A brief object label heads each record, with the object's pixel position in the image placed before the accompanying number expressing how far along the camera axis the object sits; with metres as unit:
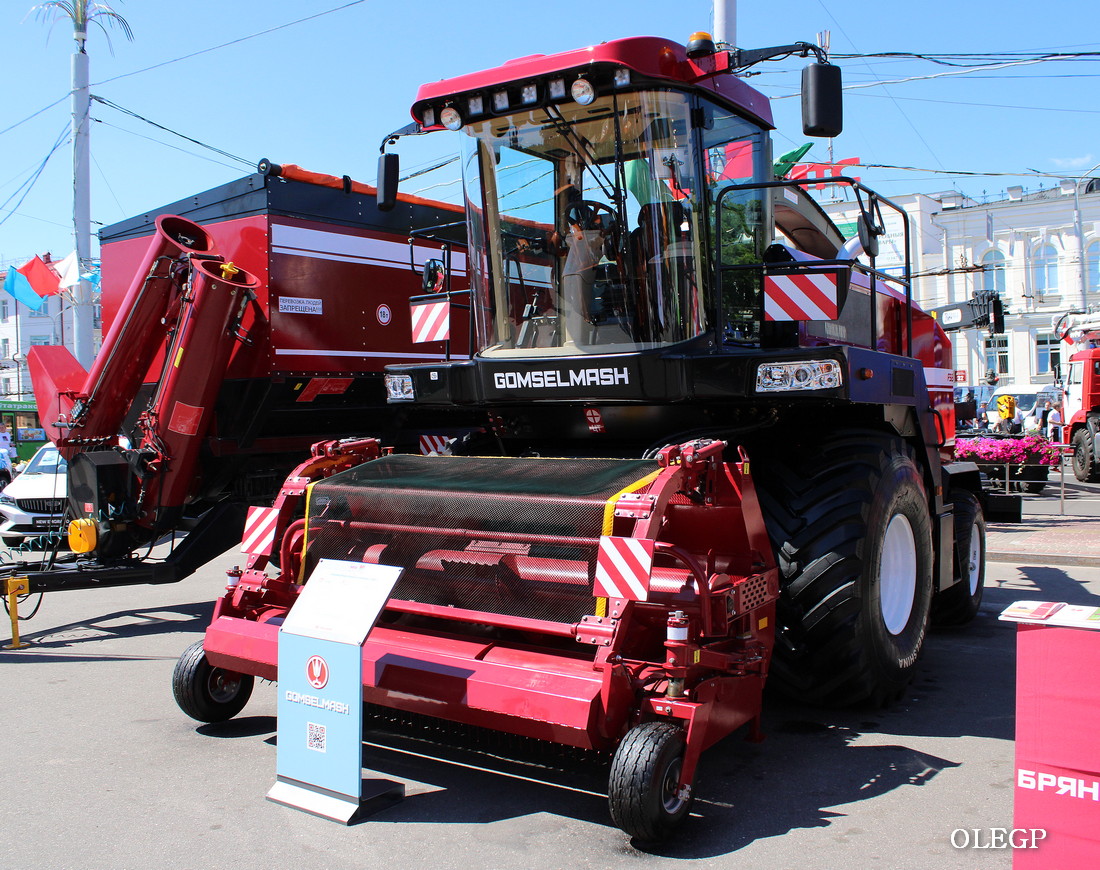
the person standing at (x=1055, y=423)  23.95
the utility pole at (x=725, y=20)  11.10
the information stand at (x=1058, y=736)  2.61
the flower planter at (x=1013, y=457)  16.91
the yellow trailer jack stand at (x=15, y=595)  7.12
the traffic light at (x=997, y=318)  8.21
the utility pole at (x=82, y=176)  15.20
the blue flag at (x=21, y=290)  18.83
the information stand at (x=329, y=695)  3.90
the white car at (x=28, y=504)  11.15
